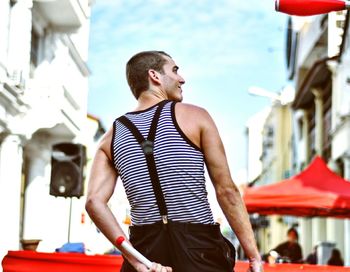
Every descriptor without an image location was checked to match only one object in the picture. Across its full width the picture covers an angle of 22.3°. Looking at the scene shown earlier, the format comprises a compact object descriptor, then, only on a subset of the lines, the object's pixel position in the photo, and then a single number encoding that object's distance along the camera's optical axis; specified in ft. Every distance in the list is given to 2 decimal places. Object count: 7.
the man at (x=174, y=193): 10.80
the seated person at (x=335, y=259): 60.23
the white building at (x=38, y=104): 55.57
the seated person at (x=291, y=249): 53.42
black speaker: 45.96
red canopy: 49.29
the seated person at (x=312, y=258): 67.51
